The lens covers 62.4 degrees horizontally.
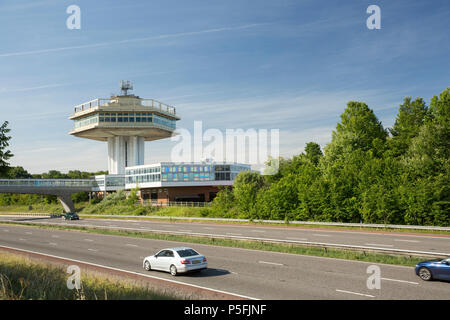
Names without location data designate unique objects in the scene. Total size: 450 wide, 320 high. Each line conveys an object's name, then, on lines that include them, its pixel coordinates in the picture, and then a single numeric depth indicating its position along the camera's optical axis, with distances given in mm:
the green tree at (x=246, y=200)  47375
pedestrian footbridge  77375
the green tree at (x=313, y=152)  66000
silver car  17594
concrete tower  92438
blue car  14848
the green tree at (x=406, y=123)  53844
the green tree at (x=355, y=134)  52344
